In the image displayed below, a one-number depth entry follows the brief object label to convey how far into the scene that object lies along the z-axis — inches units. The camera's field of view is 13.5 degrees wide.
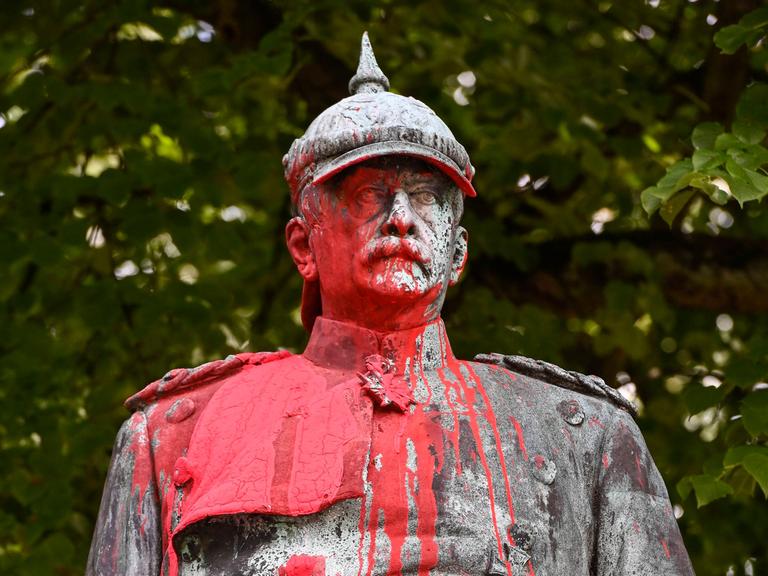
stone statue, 324.8
